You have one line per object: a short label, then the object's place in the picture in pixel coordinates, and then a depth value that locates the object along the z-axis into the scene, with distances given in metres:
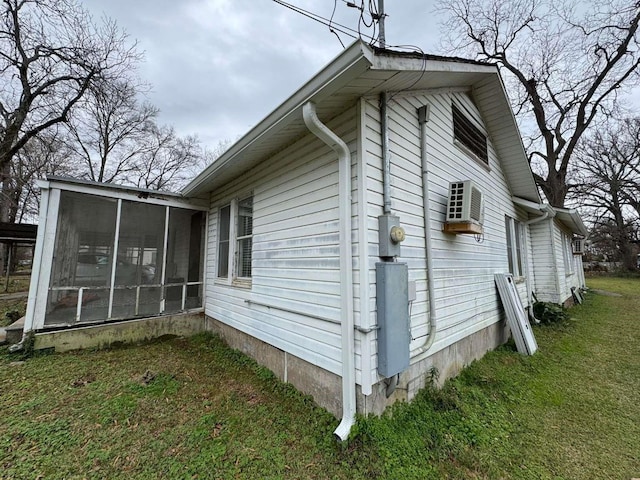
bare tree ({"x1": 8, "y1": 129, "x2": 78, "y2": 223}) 12.13
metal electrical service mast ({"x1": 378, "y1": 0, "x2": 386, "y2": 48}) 3.48
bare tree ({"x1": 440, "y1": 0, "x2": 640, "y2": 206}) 11.14
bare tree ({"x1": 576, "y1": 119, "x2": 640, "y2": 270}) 19.31
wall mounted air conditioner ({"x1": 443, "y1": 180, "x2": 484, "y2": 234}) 3.37
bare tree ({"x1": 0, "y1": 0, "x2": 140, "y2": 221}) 8.03
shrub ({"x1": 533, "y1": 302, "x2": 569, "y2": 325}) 6.59
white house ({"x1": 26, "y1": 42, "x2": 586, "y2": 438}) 2.42
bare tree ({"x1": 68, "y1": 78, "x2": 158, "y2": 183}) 15.34
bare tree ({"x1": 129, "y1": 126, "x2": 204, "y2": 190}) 19.03
